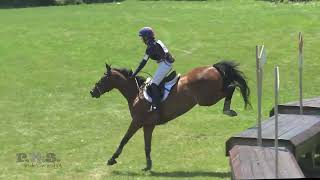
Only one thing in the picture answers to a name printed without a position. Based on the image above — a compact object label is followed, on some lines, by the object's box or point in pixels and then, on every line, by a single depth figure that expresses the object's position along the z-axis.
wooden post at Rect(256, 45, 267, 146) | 18.04
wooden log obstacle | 18.21
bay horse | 27.87
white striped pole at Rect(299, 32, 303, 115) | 23.65
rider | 27.12
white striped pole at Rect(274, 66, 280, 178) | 16.15
